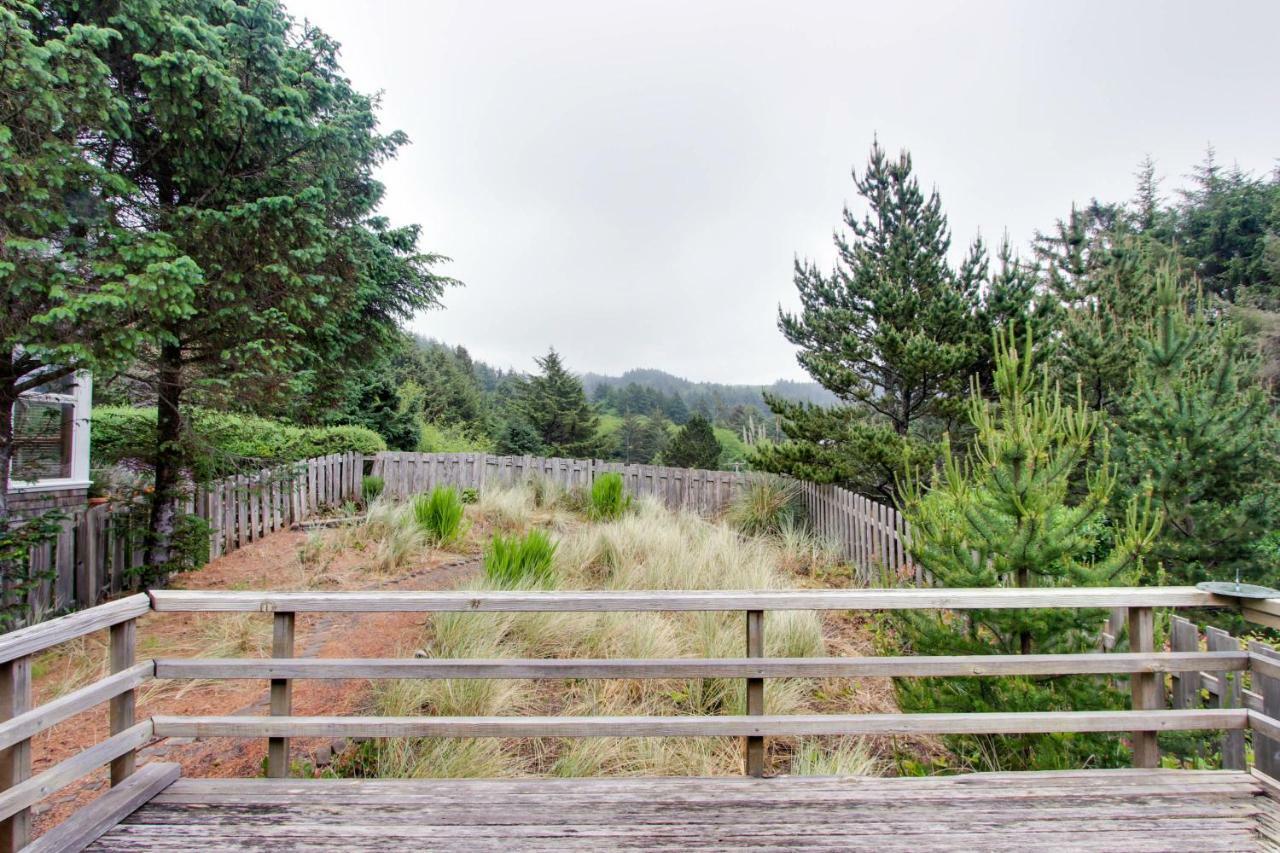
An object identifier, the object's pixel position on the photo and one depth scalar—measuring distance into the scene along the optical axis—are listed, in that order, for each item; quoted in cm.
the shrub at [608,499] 889
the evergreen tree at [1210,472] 509
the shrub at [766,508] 865
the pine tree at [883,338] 788
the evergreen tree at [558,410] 2317
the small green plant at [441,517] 697
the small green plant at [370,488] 1091
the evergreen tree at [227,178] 403
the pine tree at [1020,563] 242
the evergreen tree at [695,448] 1842
